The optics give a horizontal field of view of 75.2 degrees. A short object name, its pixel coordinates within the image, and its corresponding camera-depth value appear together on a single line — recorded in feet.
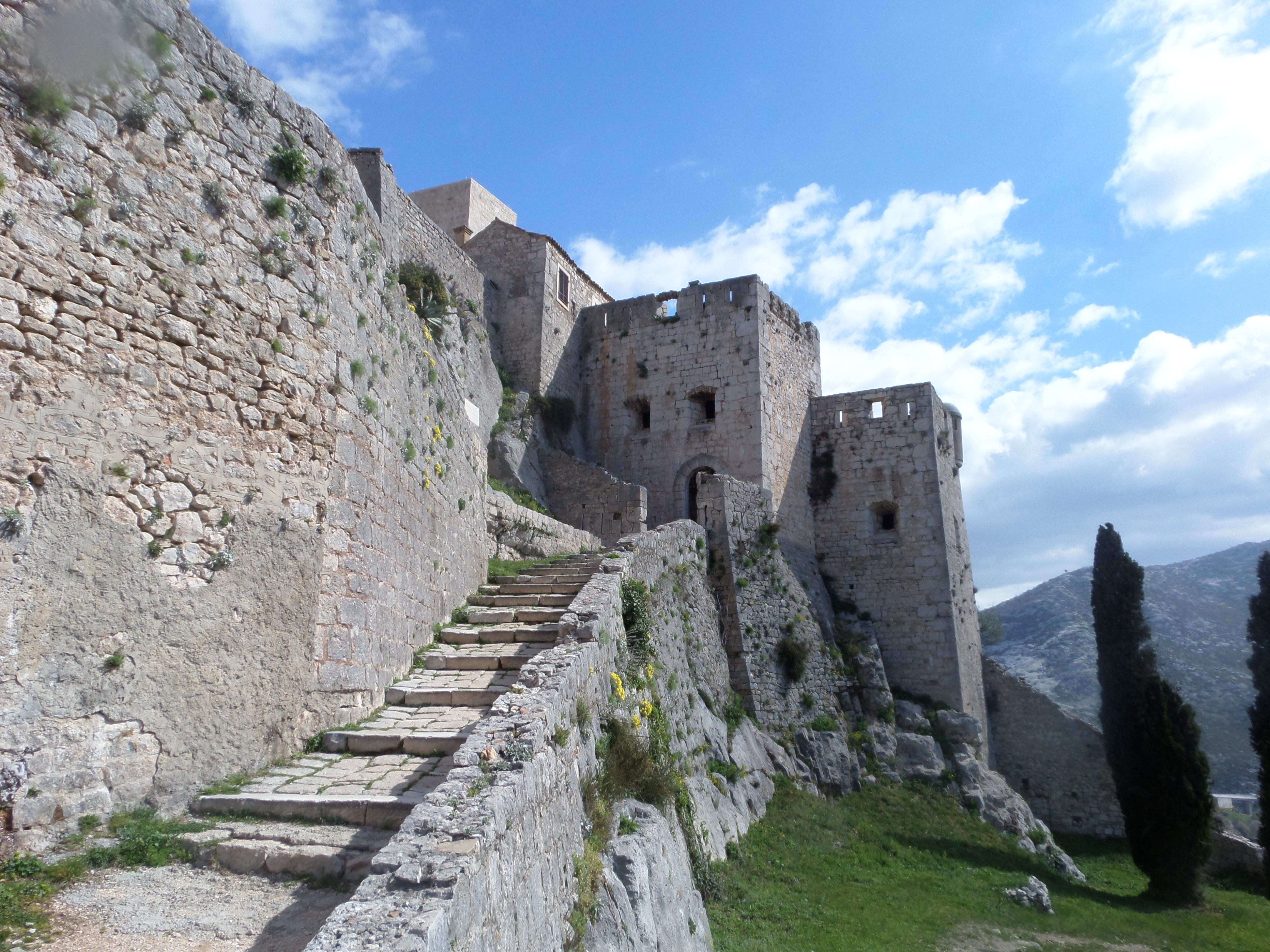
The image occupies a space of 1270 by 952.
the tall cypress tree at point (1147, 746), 57.72
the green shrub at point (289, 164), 23.27
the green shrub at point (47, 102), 17.10
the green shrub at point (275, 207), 22.82
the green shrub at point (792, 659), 59.72
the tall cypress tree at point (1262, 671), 62.39
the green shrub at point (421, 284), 60.13
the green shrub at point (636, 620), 36.42
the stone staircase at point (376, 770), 15.80
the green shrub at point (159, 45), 19.81
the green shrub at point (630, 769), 24.91
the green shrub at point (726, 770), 43.50
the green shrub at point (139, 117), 19.16
